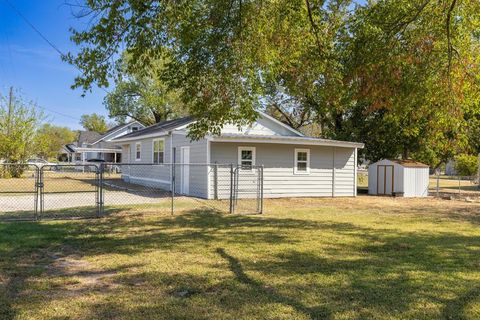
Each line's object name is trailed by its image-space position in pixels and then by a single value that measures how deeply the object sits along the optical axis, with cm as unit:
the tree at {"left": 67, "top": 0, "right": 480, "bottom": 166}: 770
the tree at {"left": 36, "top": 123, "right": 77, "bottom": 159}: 7745
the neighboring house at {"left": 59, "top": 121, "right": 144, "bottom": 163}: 4600
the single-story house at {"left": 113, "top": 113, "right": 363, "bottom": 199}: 1562
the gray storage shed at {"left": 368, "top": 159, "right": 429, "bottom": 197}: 1884
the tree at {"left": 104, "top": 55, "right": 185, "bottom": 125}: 4073
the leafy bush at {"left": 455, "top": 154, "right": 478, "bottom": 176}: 3125
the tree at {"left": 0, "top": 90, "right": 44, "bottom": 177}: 2703
